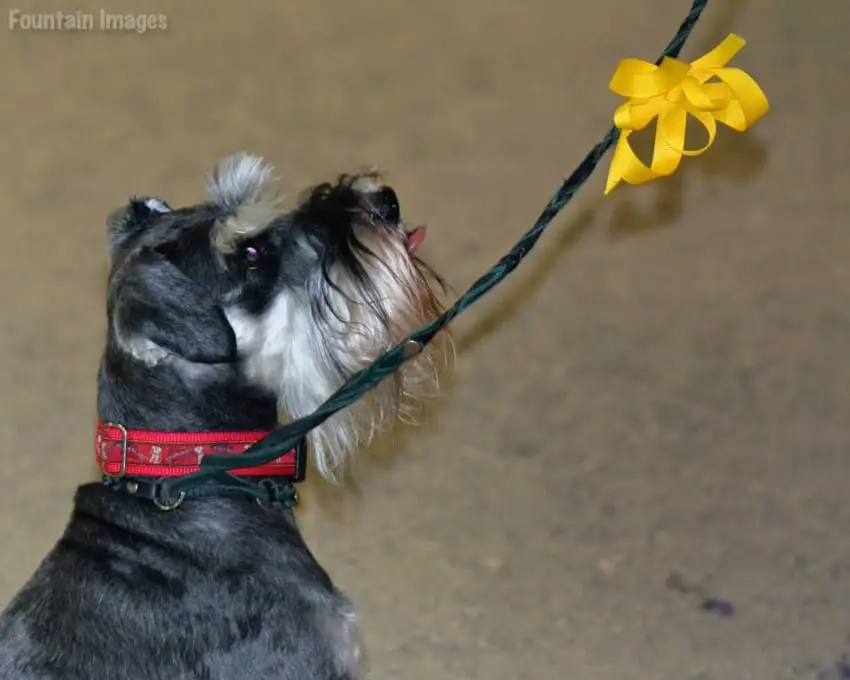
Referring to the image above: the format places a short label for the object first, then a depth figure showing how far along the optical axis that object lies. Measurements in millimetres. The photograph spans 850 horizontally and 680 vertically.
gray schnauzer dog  3263
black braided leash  3200
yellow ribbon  3193
